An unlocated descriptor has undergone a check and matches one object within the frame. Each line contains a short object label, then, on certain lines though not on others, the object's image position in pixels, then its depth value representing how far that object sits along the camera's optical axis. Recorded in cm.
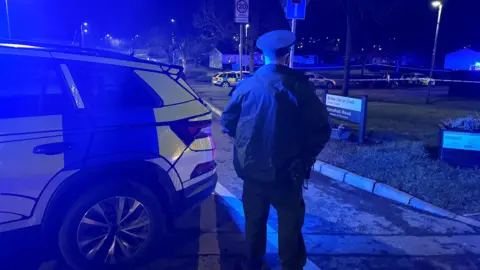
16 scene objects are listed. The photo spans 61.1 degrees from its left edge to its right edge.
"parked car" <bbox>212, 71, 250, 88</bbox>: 2830
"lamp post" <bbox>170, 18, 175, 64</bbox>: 4669
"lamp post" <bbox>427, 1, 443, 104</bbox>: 1930
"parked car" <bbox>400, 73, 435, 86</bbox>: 3045
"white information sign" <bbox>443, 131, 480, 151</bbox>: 643
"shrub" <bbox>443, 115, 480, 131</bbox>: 662
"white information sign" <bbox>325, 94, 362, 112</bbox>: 834
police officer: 277
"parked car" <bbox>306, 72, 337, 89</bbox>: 2798
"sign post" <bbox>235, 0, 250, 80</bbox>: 917
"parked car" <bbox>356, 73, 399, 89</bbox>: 2880
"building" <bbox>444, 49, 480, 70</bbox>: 4818
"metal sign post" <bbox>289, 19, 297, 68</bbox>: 703
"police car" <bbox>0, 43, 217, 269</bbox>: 303
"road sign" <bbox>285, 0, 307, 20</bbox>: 680
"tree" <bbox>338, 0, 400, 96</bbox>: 2108
